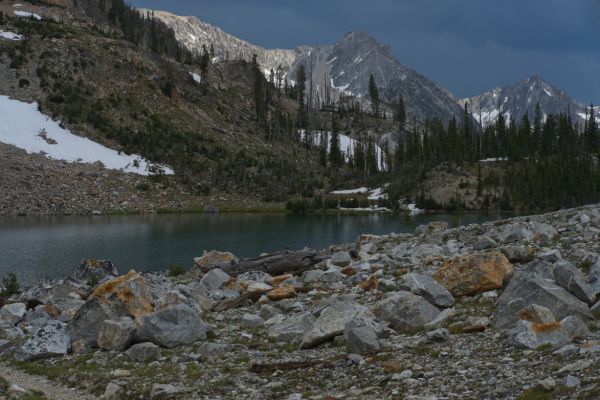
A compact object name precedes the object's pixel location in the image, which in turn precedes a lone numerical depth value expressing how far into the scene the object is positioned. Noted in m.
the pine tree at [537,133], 162.48
